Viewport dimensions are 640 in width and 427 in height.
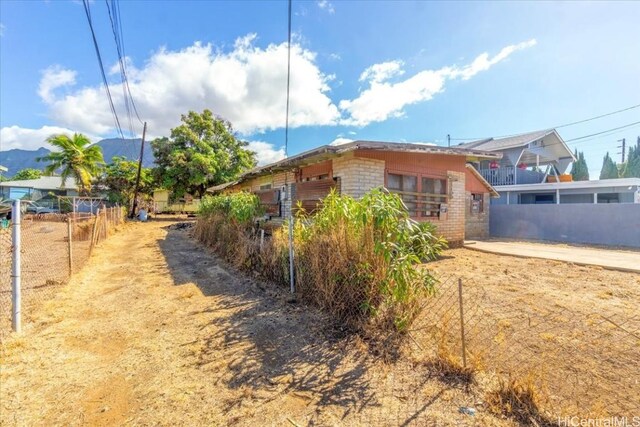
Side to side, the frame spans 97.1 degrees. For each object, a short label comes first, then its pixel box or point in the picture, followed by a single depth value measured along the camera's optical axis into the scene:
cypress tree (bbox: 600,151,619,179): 39.25
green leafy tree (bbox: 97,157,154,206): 26.72
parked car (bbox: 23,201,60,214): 25.92
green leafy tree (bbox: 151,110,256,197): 24.73
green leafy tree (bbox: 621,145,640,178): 37.58
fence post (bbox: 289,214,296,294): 4.86
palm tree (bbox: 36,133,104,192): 20.97
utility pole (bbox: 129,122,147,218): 22.84
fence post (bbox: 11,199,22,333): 3.45
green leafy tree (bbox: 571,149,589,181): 36.81
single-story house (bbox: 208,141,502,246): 7.53
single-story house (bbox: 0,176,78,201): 31.66
